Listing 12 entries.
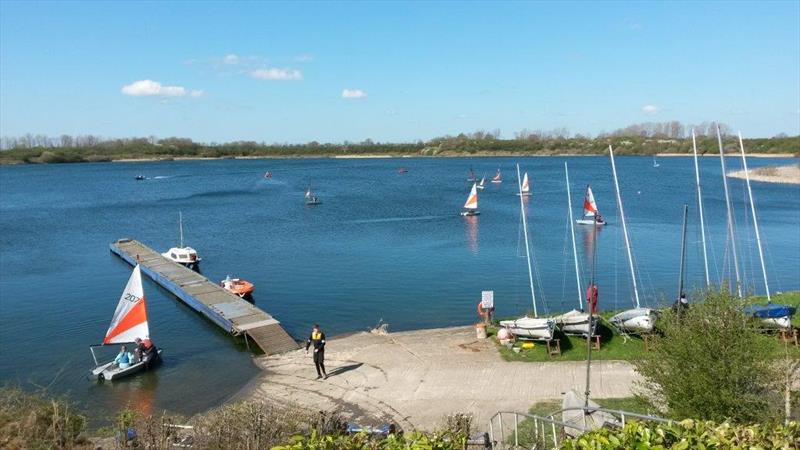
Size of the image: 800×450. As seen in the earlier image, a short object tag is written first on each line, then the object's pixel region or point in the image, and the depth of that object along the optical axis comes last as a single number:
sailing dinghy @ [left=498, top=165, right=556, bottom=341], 22.22
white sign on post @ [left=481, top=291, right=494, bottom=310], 25.54
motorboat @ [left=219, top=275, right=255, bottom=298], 33.19
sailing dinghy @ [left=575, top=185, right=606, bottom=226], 56.25
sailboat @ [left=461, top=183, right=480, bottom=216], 65.38
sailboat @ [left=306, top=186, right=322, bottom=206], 80.36
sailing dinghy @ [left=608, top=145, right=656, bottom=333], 22.68
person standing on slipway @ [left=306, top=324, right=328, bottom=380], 20.48
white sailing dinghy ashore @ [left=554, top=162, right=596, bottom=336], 22.95
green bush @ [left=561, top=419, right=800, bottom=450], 6.20
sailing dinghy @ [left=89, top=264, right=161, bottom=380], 23.52
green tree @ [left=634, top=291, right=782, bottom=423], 12.05
